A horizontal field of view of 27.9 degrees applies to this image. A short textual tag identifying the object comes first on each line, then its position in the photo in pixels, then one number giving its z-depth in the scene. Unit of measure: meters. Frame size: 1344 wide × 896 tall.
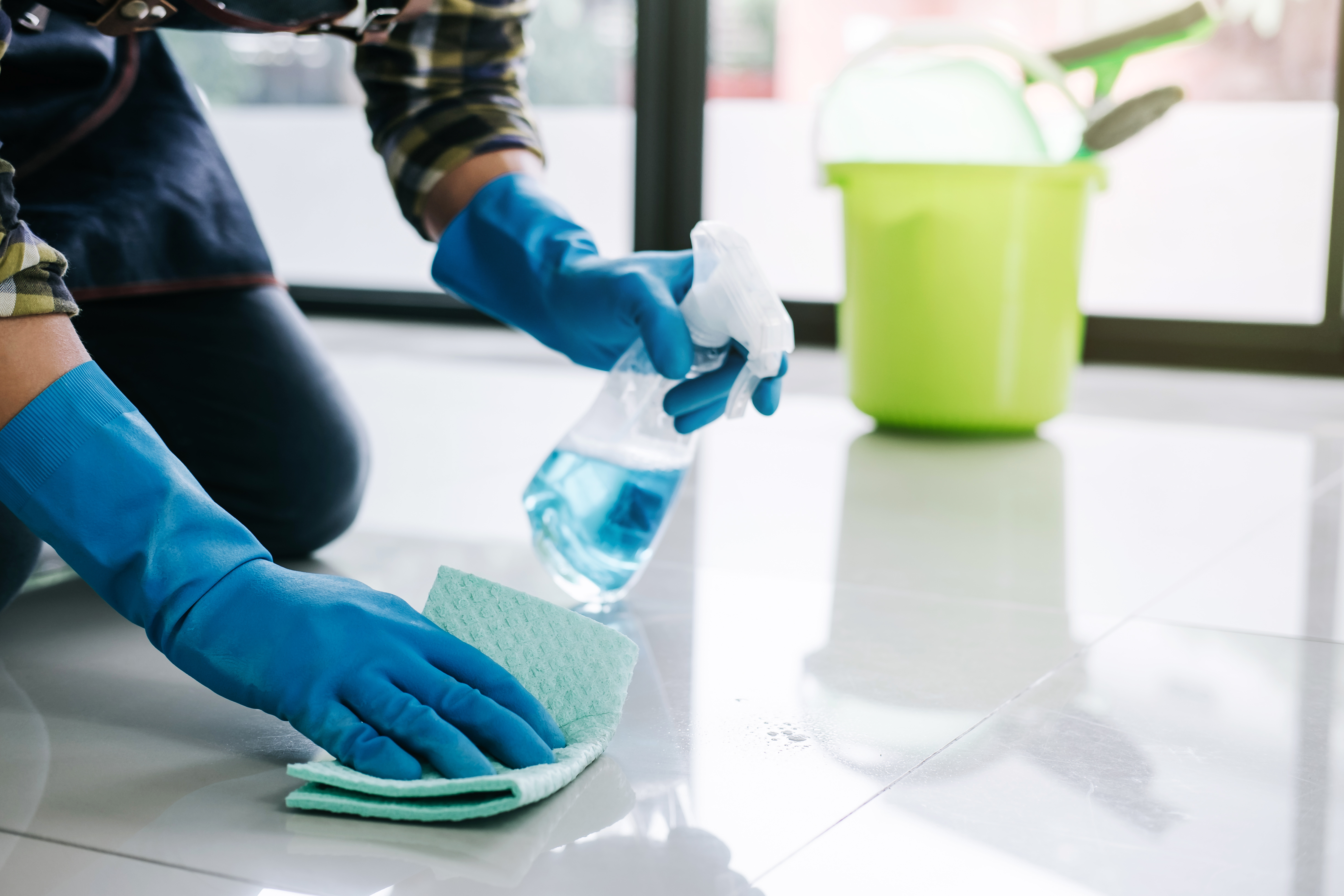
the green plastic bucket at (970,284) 2.11
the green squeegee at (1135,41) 2.15
